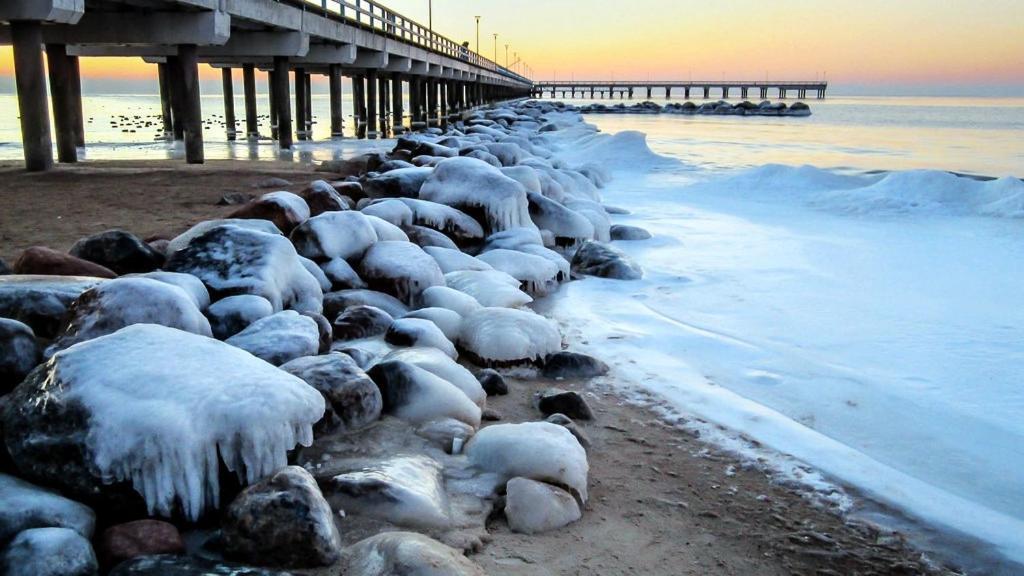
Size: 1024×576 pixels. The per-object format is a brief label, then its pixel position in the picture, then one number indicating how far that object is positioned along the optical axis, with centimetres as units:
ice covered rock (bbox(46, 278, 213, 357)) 315
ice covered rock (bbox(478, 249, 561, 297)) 600
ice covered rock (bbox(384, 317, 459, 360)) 402
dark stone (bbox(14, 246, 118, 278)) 384
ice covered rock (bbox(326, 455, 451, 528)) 253
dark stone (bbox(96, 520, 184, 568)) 212
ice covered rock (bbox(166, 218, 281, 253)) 446
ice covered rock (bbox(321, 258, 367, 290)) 490
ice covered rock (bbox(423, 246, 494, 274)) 562
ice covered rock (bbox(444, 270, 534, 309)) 504
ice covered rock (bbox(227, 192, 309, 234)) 546
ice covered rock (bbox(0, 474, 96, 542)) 213
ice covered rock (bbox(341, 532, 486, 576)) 210
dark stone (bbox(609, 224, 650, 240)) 896
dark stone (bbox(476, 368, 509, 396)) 379
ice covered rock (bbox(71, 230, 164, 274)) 419
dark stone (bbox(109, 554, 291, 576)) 203
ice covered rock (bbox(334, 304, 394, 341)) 414
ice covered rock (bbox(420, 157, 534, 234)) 712
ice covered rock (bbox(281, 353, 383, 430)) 313
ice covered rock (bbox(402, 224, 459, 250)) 612
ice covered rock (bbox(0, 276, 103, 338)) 332
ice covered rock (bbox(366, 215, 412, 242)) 553
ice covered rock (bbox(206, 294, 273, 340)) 371
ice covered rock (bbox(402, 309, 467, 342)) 438
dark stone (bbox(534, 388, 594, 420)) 358
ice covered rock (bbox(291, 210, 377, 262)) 503
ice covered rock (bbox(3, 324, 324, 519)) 235
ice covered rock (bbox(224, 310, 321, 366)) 340
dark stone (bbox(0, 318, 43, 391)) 287
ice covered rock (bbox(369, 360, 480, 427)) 329
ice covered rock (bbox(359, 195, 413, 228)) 626
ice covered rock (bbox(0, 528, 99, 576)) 197
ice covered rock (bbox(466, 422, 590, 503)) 280
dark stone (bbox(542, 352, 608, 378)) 418
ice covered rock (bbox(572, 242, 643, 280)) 684
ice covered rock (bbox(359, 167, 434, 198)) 771
